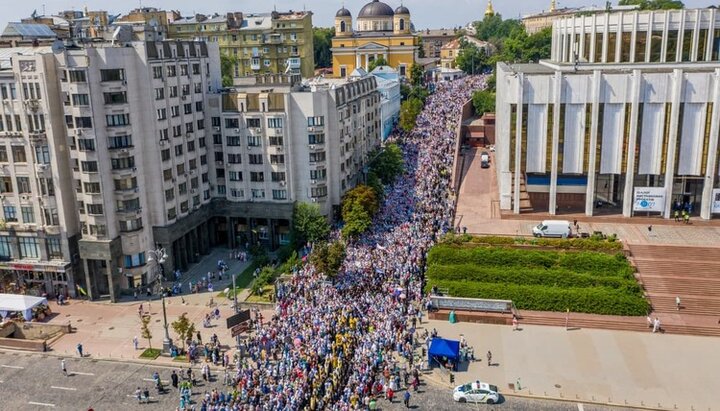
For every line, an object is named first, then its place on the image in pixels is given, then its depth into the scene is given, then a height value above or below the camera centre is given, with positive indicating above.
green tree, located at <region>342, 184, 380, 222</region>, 67.25 -14.35
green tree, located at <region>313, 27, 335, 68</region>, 195.50 +5.51
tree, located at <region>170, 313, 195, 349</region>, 46.62 -18.78
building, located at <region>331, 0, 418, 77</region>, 167.62 +3.99
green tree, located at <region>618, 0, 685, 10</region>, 121.76 +9.71
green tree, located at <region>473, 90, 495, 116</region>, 121.94 -8.32
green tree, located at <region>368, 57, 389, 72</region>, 152.57 -0.54
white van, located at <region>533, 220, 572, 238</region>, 60.84 -16.16
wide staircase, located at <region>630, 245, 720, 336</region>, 48.75 -18.61
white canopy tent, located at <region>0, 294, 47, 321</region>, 53.59 -19.22
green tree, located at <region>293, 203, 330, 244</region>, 65.56 -16.28
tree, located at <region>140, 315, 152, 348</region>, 47.71 -19.63
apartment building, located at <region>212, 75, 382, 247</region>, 67.62 -9.58
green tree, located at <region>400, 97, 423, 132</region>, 111.94 -9.27
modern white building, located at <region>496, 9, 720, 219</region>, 62.91 -7.13
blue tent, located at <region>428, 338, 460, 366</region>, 43.36 -19.29
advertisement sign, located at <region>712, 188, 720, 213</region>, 63.81 -14.50
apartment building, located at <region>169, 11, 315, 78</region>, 139.62 +5.85
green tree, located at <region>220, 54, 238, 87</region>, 130.00 +0.17
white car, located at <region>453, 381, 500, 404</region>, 39.91 -20.47
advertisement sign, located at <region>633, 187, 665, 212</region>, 64.94 -14.48
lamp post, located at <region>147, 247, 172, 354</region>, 47.98 -20.28
